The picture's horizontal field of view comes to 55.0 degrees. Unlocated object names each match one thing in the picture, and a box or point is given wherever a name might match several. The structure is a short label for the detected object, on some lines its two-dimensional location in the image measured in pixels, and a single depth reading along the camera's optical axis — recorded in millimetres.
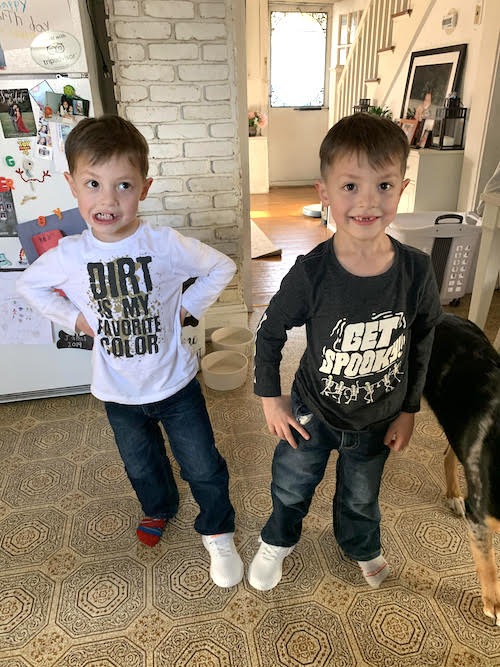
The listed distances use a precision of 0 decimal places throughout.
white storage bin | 2688
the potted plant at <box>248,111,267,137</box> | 6203
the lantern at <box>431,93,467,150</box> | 3221
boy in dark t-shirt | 881
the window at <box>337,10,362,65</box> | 5813
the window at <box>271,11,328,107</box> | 6305
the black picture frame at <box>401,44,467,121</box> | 3354
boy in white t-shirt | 1062
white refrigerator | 1598
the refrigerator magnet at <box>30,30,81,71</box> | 1602
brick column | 2029
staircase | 3955
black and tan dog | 1069
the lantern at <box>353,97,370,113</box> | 4061
